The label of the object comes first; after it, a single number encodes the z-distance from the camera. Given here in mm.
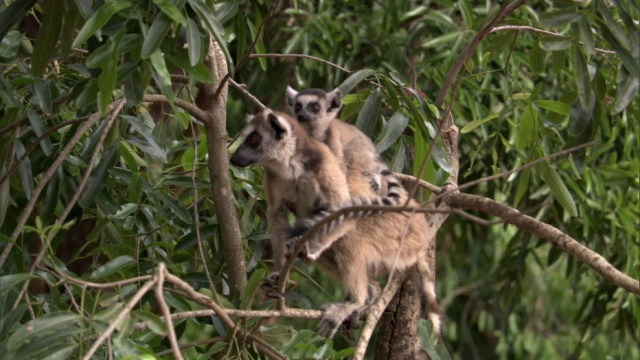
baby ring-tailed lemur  6855
